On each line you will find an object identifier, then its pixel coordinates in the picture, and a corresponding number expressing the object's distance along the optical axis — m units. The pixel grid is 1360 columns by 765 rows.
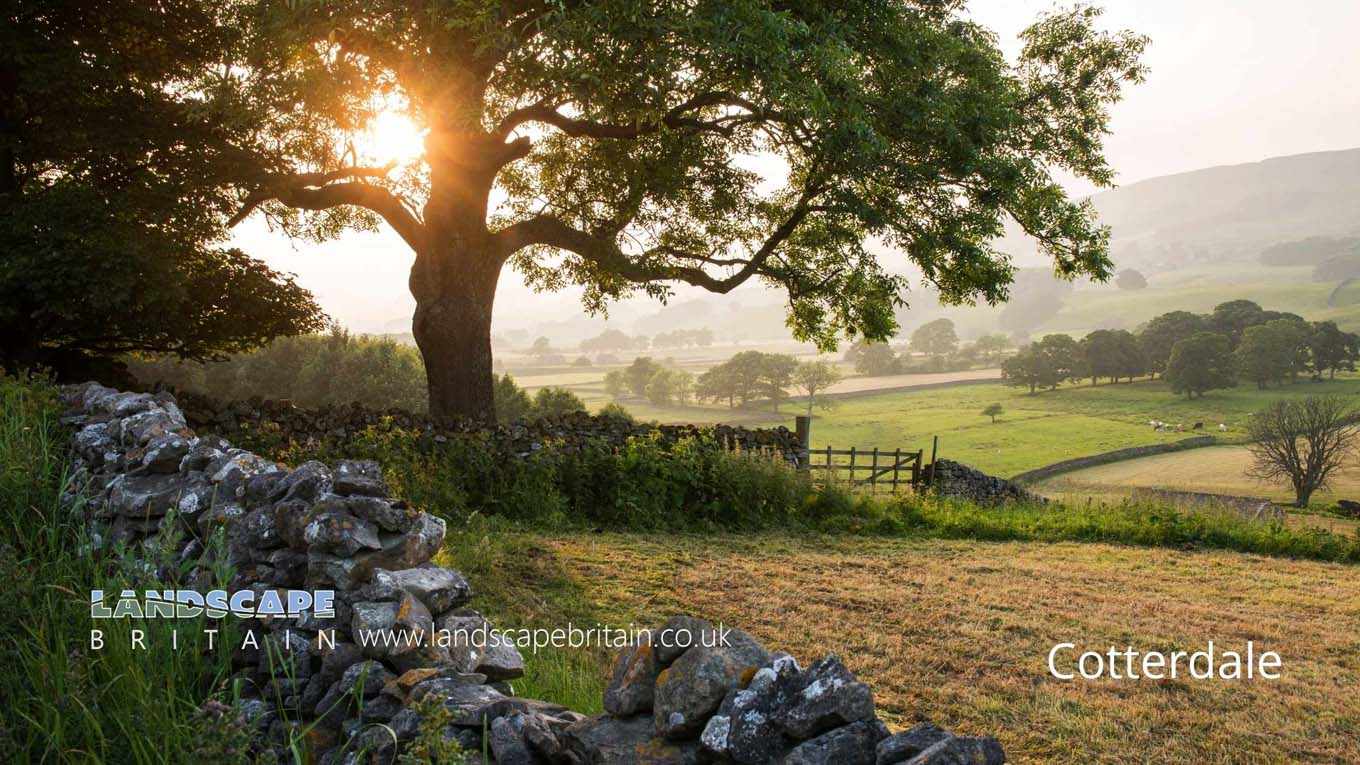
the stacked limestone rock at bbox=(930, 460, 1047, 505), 17.69
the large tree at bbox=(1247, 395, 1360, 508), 39.62
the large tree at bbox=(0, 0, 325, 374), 10.51
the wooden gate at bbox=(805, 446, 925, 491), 16.91
